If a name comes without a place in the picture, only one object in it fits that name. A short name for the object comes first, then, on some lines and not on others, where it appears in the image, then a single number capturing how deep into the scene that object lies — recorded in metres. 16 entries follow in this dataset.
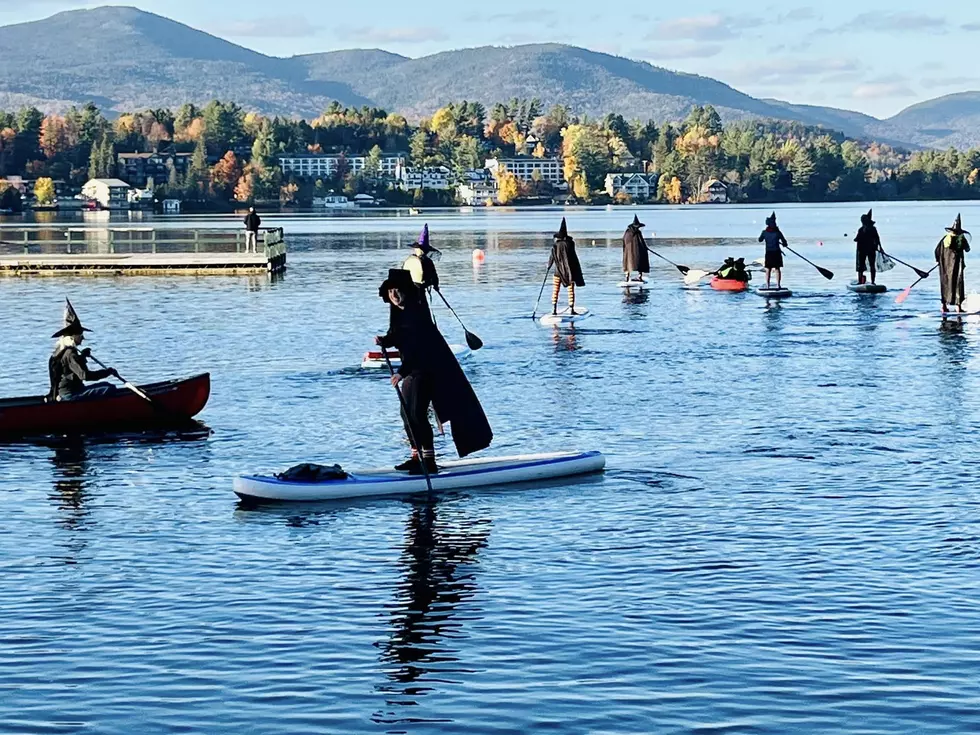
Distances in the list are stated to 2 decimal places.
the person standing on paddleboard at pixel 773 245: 48.22
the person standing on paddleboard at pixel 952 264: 38.22
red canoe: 23.62
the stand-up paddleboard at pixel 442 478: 18.73
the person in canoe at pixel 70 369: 23.05
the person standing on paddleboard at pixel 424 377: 18.55
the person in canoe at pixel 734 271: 54.09
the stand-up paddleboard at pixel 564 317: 42.03
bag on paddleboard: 18.91
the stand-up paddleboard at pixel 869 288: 51.06
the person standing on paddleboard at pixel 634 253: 55.41
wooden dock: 68.50
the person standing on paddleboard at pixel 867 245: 48.38
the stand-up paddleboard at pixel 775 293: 50.69
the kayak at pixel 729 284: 53.91
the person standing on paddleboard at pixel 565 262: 40.83
